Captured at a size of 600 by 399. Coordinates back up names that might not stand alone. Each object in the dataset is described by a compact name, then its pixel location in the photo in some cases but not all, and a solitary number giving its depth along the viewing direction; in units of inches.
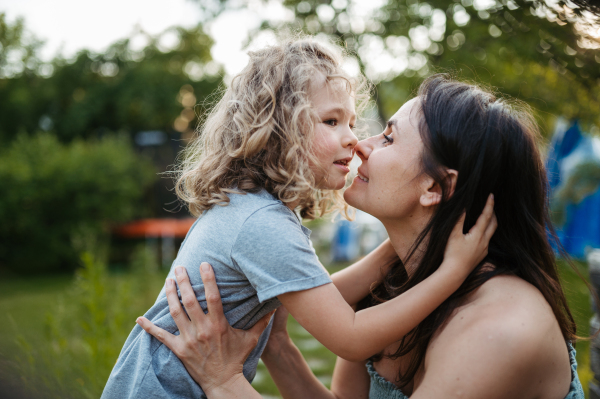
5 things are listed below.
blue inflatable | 215.9
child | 35.4
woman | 32.6
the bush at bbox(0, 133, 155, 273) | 273.3
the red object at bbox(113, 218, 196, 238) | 323.2
